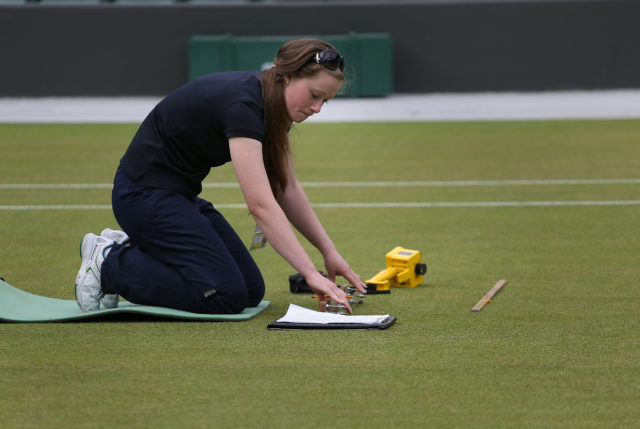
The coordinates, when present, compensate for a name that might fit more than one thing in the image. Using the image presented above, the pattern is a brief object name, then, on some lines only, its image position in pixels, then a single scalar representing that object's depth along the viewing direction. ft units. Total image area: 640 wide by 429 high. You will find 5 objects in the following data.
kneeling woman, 27.73
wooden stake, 31.55
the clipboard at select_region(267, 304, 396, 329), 28.76
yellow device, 34.42
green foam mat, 29.71
